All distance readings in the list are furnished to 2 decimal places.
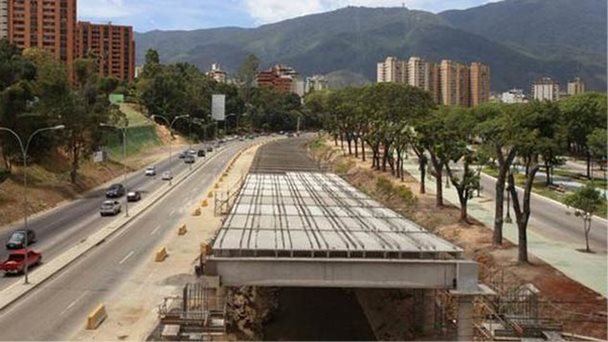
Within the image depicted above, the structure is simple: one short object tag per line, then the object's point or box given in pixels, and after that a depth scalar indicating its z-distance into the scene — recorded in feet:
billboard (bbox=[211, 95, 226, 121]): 535.19
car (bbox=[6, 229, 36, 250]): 161.27
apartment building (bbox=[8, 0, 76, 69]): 581.53
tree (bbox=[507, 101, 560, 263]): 138.00
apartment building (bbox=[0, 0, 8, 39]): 584.40
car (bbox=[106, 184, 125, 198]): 259.60
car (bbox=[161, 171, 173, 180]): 323.16
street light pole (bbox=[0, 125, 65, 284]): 130.31
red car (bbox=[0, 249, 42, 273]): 137.49
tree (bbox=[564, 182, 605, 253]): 154.10
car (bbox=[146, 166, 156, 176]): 339.14
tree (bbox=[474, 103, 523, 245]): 152.25
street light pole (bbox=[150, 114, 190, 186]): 529.24
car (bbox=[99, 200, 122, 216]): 221.66
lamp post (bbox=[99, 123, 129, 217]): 224.29
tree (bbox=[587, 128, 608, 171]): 268.62
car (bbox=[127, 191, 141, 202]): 252.52
